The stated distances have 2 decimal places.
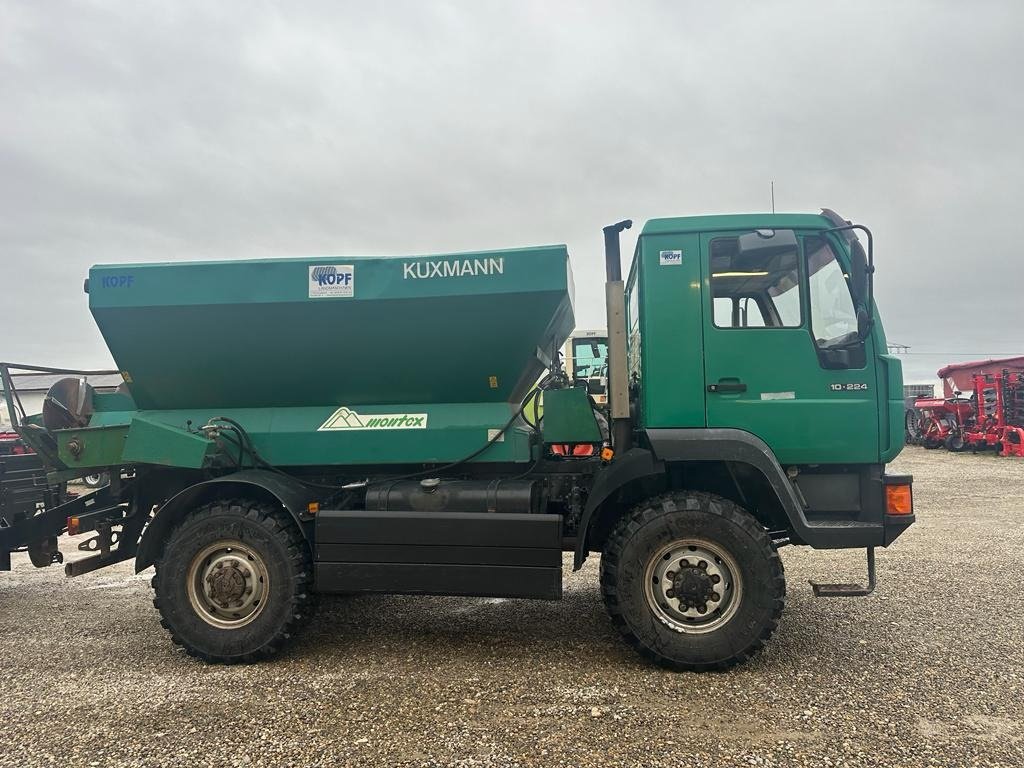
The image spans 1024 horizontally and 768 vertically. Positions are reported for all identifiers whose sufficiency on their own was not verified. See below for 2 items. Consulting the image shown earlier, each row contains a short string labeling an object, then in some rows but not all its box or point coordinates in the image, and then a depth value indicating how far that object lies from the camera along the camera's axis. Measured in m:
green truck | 3.87
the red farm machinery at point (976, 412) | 18.17
